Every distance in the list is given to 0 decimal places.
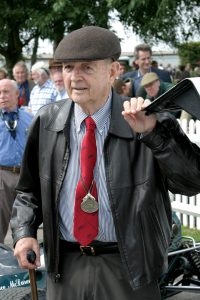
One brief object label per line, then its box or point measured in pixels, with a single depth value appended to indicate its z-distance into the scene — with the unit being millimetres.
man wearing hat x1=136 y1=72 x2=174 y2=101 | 7645
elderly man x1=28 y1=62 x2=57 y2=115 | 9211
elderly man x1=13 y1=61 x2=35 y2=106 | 10562
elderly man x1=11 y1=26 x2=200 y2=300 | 2619
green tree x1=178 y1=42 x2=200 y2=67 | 15658
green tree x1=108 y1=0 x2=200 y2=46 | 11770
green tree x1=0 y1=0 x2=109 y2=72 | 13469
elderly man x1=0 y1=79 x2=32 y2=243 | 6602
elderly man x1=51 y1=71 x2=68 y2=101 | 8320
